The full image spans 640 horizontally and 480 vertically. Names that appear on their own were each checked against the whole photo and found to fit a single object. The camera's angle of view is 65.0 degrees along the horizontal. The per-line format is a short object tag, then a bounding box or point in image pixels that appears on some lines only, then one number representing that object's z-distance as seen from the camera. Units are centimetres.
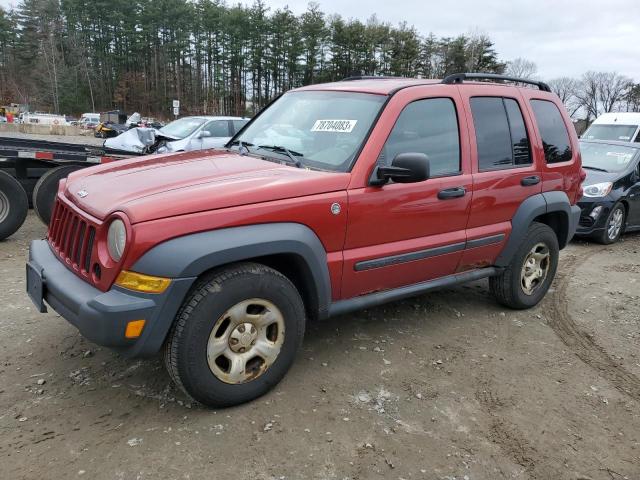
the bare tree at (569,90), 7375
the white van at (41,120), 4784
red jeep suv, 257
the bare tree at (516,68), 6769
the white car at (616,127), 1408
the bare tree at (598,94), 7375
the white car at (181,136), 965
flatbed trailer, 633
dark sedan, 809
